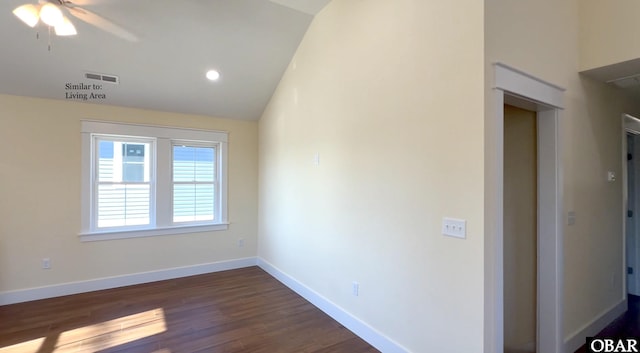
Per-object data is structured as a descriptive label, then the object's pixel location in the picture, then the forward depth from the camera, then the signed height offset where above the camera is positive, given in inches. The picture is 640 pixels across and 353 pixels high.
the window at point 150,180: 154.9 -1.6
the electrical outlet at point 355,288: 111.3 -41.7
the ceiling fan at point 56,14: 84.4 +47.3
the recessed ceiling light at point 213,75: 152.9 +53.1
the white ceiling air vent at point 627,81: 108.3 +36.8
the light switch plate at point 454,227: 75.9 -12.9
